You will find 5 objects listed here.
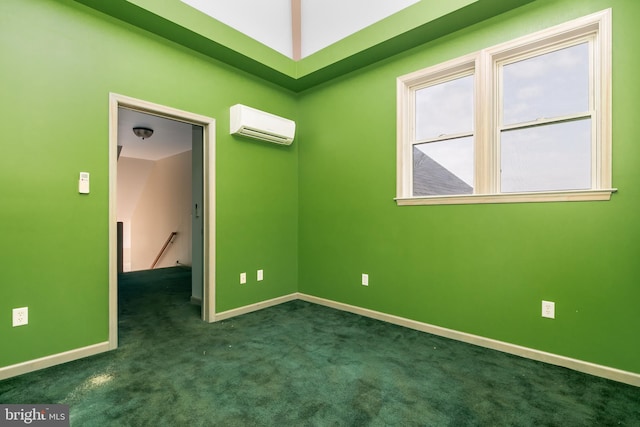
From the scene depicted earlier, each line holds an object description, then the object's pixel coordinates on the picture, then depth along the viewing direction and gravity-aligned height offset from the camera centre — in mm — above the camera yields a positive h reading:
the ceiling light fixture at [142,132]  5102 +1408
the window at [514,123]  2141 +767
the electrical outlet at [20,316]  2055 -716
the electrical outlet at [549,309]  2222 -713
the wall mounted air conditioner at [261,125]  3156 +988
